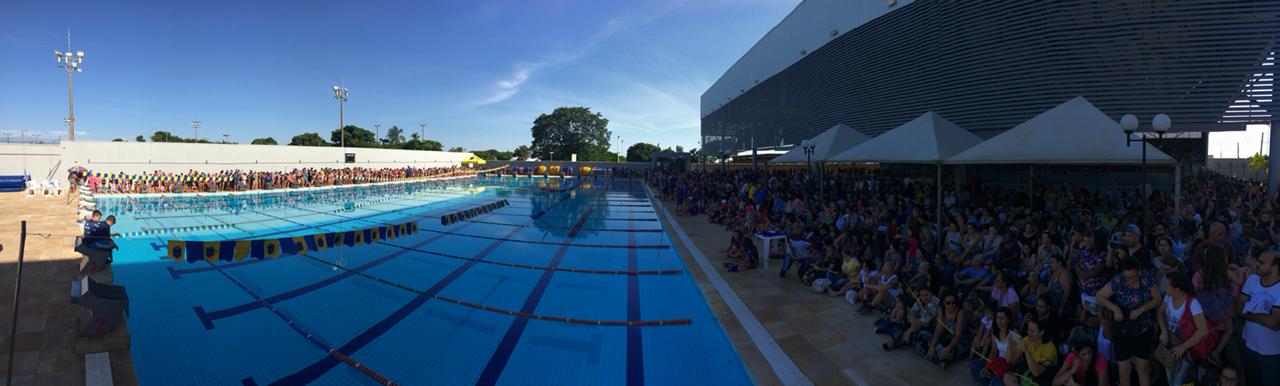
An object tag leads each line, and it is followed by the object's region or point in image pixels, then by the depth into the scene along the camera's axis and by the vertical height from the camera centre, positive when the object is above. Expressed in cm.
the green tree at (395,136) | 6891 +594
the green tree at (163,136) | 5836 +471
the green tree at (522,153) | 7000 +354
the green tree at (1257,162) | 1998 +90
